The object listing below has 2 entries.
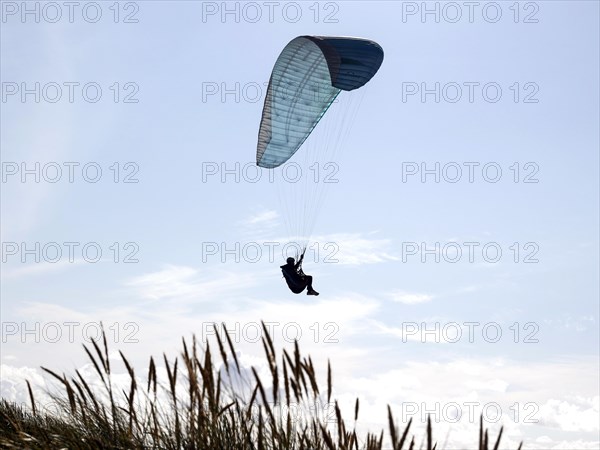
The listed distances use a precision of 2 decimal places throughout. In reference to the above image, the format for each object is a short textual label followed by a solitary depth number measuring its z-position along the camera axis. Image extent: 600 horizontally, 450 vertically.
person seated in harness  21.48
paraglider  18.97
